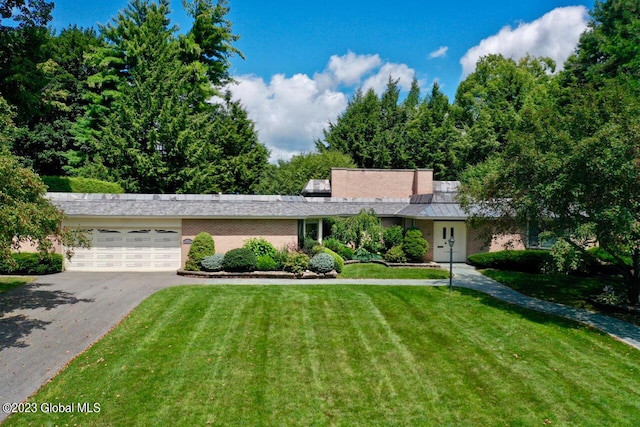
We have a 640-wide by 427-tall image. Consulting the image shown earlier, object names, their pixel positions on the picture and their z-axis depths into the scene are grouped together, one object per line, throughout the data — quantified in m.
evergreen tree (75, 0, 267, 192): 28.62
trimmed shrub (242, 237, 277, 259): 20.34
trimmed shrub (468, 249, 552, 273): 21.34
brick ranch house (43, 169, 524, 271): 20.45
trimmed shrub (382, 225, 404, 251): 24.47
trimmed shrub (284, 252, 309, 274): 19.23
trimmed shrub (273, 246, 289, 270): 19.89
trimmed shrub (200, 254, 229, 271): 19.36
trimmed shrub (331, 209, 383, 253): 24.34
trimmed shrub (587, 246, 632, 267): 20.56
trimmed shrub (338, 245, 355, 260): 23.31
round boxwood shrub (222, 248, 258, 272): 19.09
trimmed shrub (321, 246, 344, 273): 20.22
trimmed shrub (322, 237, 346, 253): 23.31
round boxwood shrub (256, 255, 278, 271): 19.58
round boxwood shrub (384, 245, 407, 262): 22.58
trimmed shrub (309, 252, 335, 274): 19.44
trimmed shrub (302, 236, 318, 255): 21.52
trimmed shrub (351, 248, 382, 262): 23.41
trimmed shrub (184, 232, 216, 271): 19.75
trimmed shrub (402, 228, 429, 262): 22.61
